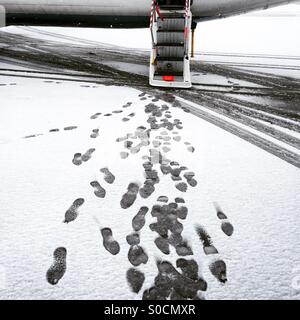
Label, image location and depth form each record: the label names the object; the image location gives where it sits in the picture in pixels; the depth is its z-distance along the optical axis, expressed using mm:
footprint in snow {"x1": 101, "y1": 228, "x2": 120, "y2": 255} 1604
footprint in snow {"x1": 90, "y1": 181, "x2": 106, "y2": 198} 2105
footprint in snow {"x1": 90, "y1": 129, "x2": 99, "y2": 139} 3131
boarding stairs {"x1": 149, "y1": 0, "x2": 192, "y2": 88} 5203
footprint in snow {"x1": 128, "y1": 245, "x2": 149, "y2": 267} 1529
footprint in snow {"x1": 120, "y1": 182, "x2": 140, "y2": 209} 2014
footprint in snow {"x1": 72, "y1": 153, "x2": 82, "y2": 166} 2549
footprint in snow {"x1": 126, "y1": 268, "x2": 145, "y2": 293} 1391
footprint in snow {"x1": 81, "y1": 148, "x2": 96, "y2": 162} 2631
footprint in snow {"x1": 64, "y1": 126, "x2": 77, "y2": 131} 3305
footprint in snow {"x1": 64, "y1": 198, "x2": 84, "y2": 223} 1853
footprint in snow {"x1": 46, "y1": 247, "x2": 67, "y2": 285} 1432
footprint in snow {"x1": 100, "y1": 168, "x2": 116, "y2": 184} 2312
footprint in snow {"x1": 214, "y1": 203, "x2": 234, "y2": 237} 1759
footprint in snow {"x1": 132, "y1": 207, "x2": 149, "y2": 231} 1790
